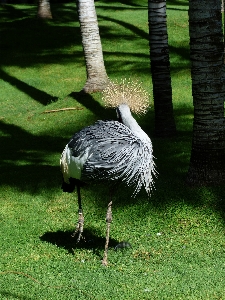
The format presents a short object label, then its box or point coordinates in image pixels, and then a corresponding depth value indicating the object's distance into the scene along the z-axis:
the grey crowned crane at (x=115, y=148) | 6.39
